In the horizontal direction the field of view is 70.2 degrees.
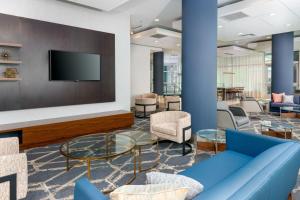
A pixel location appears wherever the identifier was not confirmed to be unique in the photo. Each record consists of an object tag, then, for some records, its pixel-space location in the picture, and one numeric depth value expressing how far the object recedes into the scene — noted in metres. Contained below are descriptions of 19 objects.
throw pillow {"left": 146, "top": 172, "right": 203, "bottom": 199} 1.32
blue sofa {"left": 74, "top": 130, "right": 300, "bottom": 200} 1.21
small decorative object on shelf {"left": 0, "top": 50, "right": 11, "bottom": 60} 4.09
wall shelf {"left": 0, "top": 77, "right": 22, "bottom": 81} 4.01
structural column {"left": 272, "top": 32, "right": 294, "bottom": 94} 8.54
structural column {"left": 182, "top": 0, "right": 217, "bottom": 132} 4.38
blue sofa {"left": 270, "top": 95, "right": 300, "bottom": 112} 7.73
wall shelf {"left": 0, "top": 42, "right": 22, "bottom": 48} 3.99
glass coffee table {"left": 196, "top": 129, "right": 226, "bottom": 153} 3.24
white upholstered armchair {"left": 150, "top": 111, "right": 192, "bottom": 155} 3.76
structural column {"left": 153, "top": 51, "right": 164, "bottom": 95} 13.26
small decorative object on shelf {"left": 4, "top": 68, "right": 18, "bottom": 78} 4.13
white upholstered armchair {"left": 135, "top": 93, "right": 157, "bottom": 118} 8.00
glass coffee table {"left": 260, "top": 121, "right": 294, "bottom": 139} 4.23
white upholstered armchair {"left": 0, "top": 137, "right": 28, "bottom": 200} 1.85
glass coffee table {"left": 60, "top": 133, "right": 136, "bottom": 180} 2.70
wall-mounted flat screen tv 4.75
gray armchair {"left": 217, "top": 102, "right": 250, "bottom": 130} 4.55
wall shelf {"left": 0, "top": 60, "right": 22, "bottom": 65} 4.04
